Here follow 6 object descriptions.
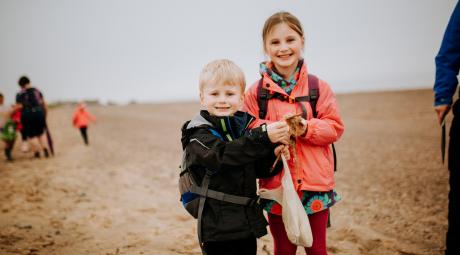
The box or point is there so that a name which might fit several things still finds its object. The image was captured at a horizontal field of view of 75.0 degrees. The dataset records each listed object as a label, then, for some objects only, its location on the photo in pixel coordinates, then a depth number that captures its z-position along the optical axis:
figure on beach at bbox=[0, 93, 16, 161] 8.88
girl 2.17
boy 1.95
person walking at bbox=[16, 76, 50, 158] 8.43
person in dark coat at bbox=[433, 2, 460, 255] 1.86
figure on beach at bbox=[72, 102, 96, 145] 11.42
